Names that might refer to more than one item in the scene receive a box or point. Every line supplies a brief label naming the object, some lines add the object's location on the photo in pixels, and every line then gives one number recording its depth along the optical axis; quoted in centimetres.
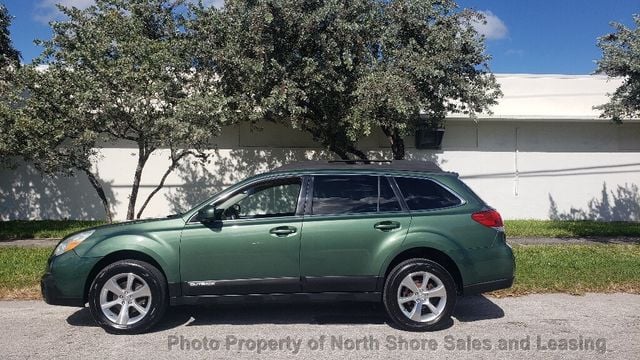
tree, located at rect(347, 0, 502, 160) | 1075
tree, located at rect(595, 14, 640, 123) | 1059
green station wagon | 577
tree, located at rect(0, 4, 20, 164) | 1079
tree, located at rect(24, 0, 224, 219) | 1009
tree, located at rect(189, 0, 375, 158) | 1051
